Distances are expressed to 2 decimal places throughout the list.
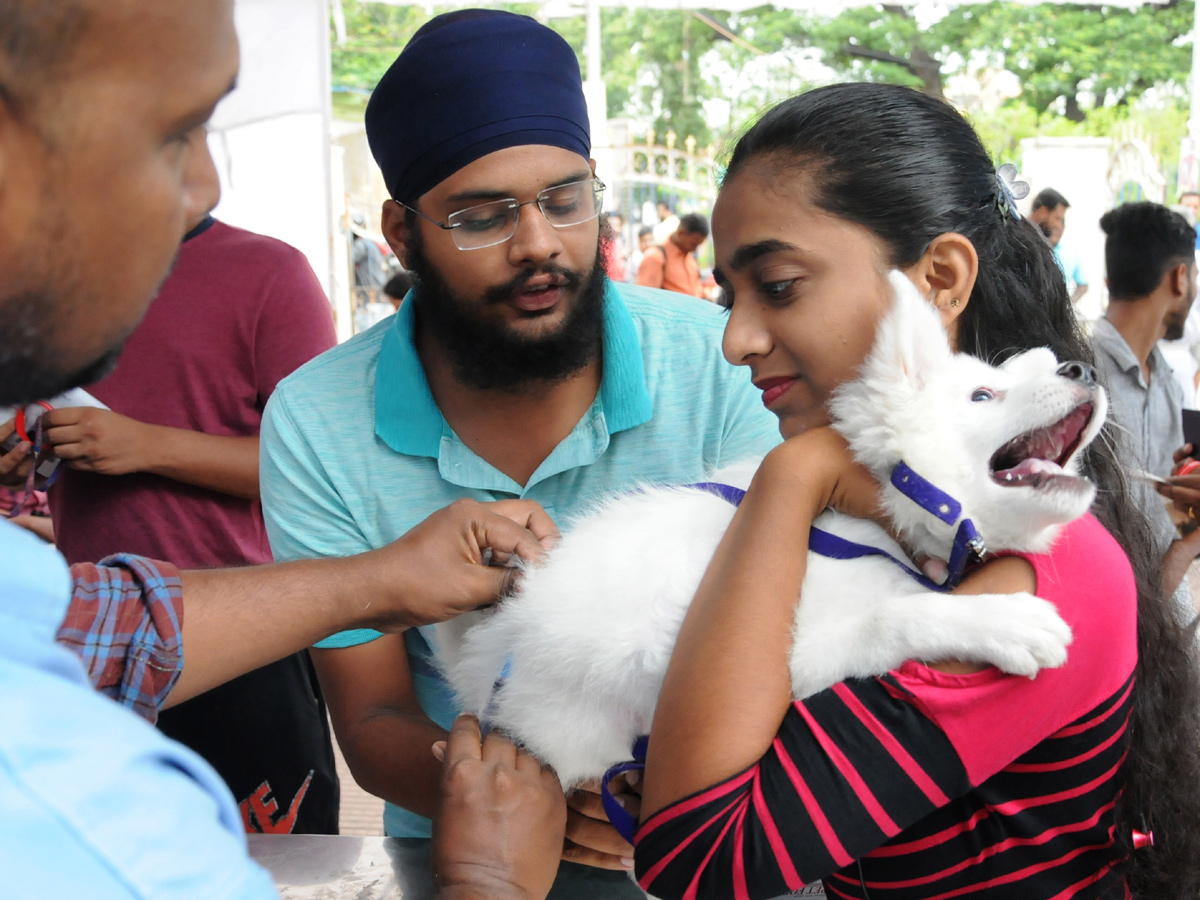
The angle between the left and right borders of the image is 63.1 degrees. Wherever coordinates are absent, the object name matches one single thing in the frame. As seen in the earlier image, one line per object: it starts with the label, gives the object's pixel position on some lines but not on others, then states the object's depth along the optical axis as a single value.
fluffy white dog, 1.27
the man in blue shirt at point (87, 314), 0.59
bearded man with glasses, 2.10
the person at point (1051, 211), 9.61
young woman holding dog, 1.23
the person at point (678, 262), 10.86
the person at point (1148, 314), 4.56
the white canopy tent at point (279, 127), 4.54
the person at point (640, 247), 15.05
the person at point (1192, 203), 13.12
